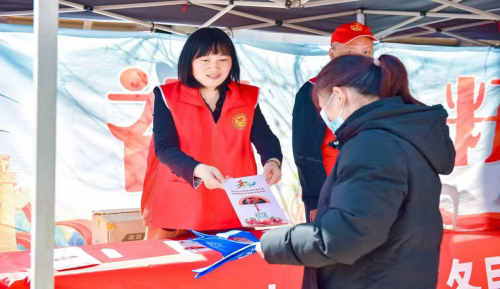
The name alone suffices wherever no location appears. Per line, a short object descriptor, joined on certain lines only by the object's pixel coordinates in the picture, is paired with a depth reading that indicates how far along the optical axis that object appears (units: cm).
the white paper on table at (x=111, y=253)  177
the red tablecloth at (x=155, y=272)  160
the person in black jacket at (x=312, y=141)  229
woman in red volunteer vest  215
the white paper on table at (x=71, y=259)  164
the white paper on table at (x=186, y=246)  187
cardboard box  323
